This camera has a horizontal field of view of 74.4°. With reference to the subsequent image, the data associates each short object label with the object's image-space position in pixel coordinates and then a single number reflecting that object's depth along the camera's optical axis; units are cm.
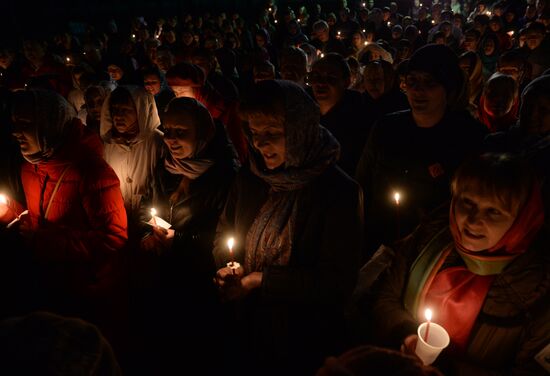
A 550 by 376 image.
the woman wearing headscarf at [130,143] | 339
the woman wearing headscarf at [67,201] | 253
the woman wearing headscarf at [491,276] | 163
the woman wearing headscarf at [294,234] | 194
